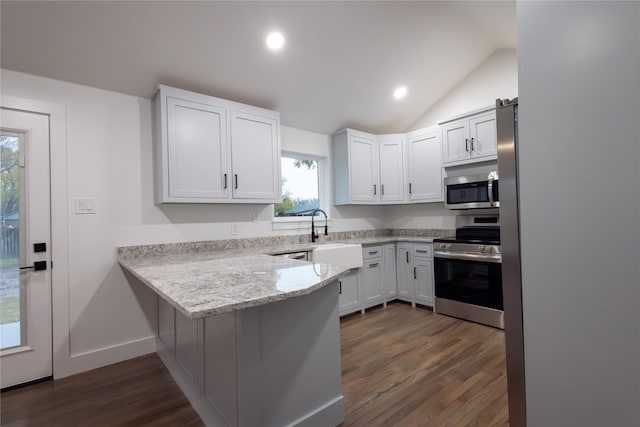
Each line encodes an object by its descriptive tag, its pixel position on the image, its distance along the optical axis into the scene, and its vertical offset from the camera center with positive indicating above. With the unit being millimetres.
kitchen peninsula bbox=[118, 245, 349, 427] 1228 -599
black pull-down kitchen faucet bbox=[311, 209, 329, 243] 3678 -151
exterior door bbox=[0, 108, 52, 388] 2131 -185
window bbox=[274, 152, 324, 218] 3761 +411
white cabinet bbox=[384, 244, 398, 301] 3797 -749
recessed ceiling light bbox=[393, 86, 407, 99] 3771 +1547
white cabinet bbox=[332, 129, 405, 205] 3930 +636
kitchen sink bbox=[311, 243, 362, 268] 3059 -405
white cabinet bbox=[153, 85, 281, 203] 2529 +633
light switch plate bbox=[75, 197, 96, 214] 2377 +136
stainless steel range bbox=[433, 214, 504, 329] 2969 -647
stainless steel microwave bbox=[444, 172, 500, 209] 3203 +230
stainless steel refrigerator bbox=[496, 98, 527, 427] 1122 -181
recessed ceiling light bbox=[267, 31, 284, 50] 2574 +1540
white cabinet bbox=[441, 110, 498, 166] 3279 +834
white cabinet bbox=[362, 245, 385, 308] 3566 -735
